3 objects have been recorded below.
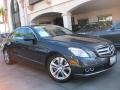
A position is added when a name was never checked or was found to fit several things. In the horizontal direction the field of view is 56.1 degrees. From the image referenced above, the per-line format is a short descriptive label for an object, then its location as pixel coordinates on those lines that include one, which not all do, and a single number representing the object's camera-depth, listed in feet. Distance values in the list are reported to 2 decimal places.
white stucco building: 24.21
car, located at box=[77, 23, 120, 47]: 14.89
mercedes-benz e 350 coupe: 8.43
